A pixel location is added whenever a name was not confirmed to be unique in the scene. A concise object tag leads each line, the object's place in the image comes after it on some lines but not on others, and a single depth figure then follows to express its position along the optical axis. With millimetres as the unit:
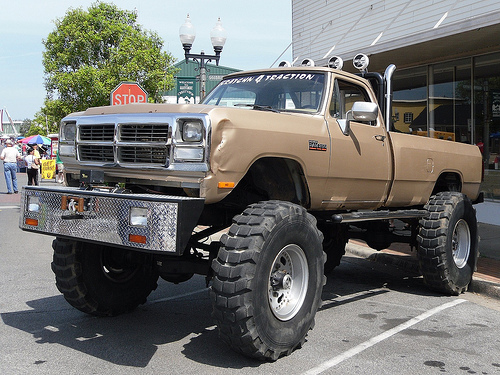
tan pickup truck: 4137
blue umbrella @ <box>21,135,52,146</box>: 39500
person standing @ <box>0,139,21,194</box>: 20016
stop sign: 11531
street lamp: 14258
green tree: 23000
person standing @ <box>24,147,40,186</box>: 19672
